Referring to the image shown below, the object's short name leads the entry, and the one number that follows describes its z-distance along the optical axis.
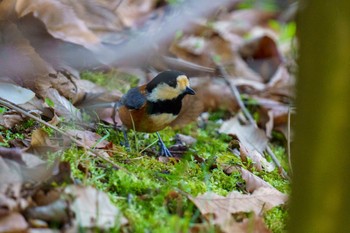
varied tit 7.48
